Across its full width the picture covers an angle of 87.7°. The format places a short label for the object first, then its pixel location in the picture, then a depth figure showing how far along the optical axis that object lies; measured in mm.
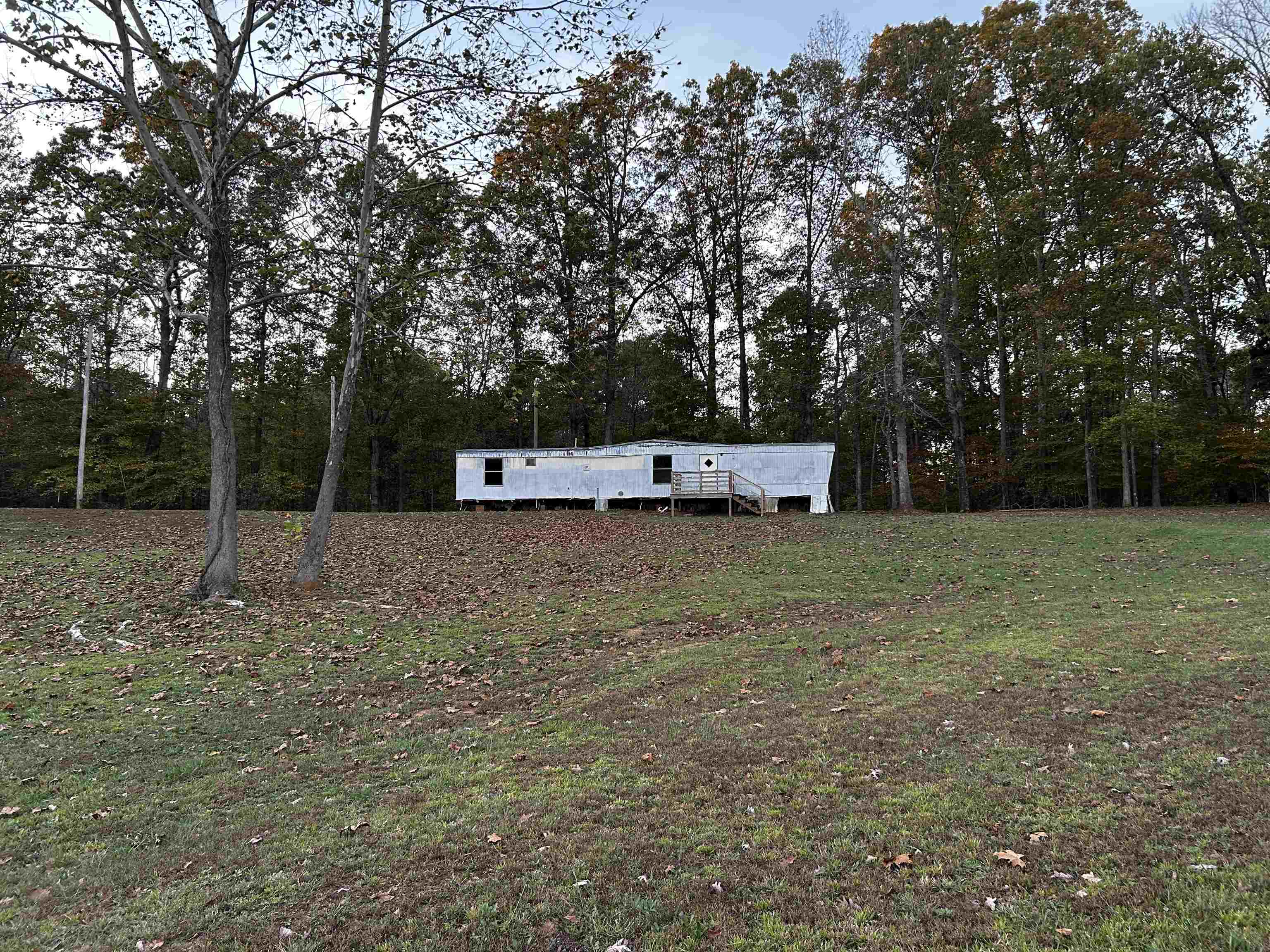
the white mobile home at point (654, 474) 24750
